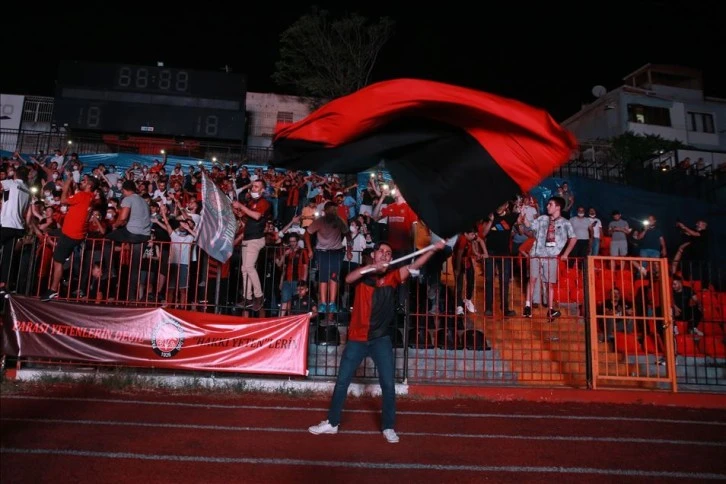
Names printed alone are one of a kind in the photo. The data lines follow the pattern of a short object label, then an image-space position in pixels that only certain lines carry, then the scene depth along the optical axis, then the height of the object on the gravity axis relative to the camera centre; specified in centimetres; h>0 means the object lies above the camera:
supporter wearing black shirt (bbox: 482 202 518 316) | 1005 +194
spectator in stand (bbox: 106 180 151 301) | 981 +185
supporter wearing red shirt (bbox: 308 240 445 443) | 645 -12
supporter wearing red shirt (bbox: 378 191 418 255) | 1130 +215
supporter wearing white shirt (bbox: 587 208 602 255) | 1397 +256
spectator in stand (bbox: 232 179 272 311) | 990 +139
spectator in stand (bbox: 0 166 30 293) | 948 +189
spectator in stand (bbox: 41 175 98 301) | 918 +145
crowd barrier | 916 +33
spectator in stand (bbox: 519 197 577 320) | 1033 +193
